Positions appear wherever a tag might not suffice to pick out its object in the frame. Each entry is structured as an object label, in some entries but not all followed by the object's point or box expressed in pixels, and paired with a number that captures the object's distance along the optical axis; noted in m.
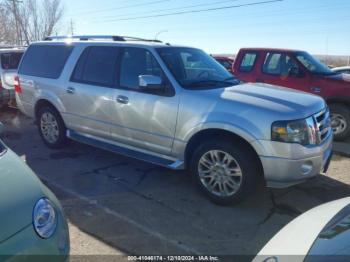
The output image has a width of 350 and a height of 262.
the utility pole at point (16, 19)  37.72
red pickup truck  7.14
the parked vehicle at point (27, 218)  2.00
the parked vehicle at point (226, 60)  16.04
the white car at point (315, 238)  1.78
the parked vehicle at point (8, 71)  9.22
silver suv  3.76
